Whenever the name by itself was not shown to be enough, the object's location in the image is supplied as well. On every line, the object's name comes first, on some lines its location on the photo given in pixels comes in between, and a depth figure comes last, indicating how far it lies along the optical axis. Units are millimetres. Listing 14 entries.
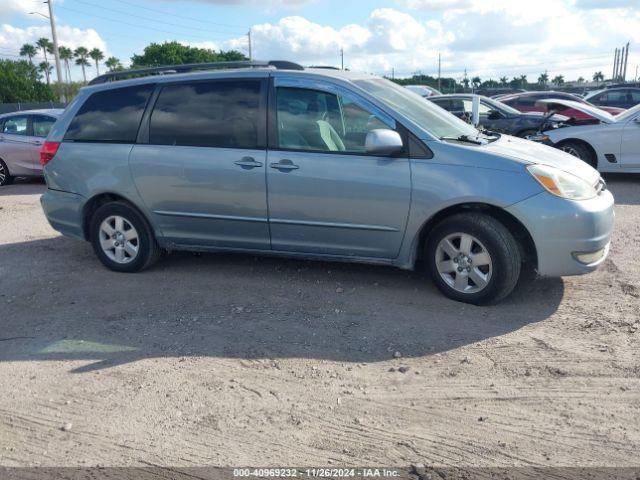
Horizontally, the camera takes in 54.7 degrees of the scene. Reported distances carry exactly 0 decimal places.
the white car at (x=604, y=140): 10188
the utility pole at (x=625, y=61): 64438
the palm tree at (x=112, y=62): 89638
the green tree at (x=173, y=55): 72125
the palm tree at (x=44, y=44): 109250
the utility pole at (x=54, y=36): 41344
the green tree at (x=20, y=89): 57562
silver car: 12250
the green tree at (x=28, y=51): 113250
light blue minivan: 4727
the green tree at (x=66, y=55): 97438
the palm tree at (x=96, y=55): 105812
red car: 17578
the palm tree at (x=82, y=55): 102825
